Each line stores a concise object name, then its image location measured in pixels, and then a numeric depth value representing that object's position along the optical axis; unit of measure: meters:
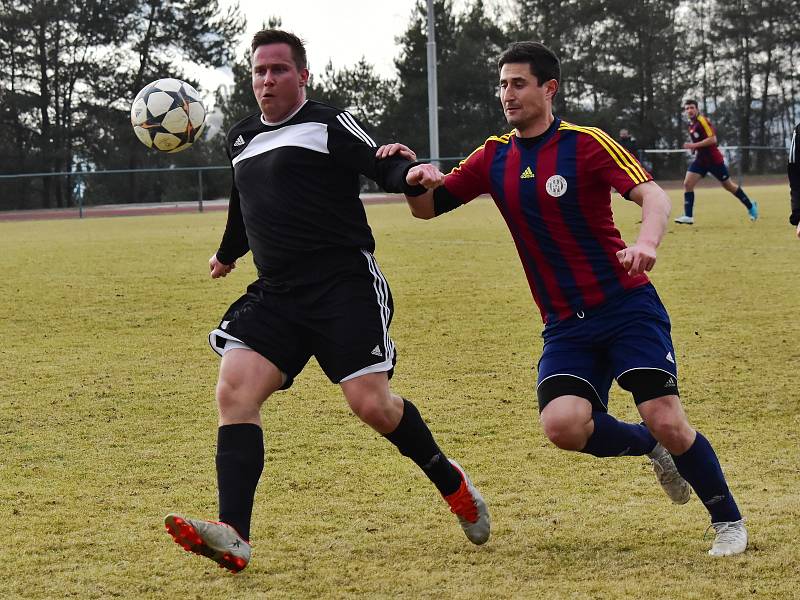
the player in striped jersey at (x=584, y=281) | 8.14
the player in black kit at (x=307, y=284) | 8.43
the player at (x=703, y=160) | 35.78
